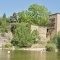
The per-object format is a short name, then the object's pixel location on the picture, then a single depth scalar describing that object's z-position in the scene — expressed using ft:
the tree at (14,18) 160.82
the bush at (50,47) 100.52
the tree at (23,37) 107.41
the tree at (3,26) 116.88
